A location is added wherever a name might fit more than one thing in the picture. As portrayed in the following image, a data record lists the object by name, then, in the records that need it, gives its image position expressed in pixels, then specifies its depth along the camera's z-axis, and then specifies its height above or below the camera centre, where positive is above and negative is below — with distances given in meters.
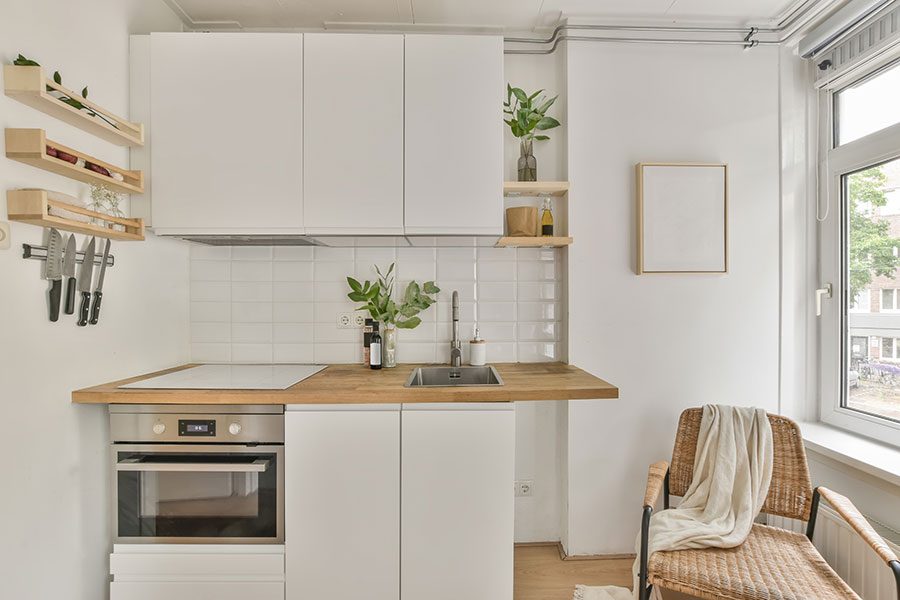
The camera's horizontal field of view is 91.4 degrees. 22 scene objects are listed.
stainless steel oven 1.62 -0.67
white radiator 1.48 -0.97
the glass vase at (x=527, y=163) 2.17 +0.65
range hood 2.01 +0.26
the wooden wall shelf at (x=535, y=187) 2.07 +0.51
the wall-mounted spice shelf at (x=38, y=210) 1.31 +0.26
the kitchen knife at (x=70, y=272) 1.49 +0.08
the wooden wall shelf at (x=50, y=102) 1.30 +0.61
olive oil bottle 2.15 +0.35
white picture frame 2.18 +0.38
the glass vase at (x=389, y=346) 2.15 -0.25
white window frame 2.08 +0.15
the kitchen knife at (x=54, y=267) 1.44 +0.09
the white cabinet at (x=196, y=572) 1.63 -1.03
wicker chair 1.39 -0.92
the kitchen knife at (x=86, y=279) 1.55 +0.06
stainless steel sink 2.13 -0.39
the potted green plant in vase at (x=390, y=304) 2.16 -0.04
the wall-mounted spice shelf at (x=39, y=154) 1.31 +0.43
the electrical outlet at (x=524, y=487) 2.30 -1.01
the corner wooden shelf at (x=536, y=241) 2.08 +0.26
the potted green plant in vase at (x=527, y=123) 2.14 +0.84
